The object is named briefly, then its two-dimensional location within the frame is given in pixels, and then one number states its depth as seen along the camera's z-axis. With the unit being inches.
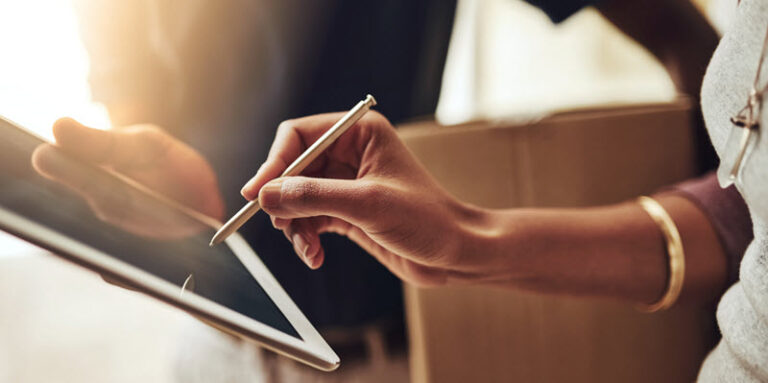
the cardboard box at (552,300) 20.5
